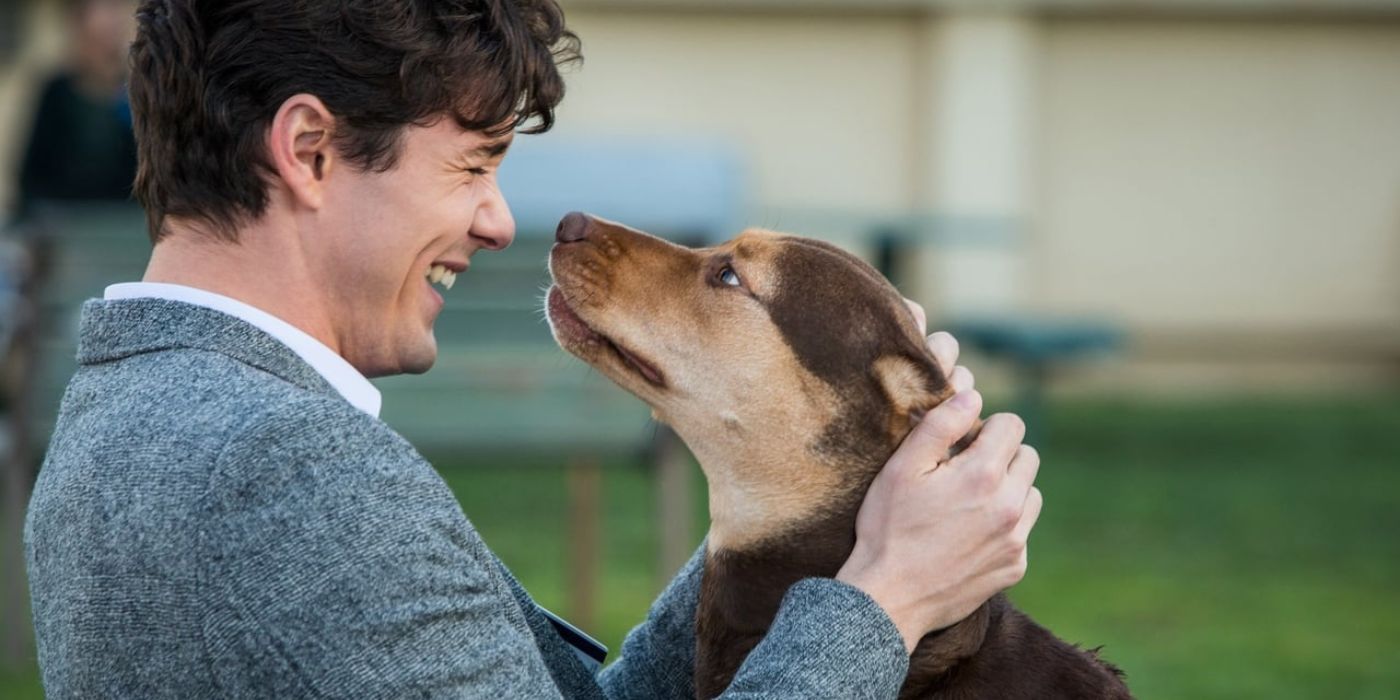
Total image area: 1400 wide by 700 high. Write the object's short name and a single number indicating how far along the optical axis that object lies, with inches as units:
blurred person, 310.8
